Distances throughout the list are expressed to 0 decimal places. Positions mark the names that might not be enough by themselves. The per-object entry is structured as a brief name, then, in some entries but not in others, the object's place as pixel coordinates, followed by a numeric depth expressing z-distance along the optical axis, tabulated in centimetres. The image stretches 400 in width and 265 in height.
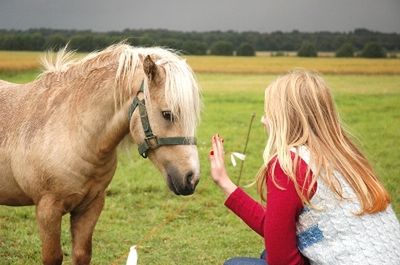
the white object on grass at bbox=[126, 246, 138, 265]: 226
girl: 203
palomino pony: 279
